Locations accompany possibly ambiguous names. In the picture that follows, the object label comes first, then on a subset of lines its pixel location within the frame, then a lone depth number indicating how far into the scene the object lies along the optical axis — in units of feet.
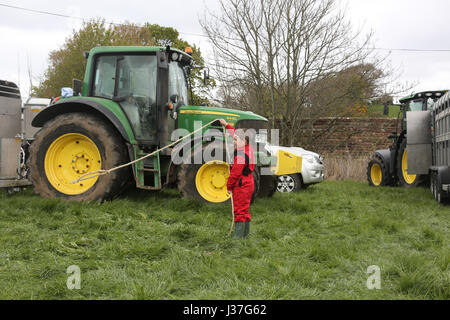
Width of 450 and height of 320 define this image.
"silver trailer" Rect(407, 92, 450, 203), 25.98
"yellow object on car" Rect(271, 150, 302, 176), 31.27
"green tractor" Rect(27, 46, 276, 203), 22.49
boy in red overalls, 16.29
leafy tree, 87.20
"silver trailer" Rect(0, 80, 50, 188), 24.29
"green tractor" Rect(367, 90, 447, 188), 36.88
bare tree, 50.21
